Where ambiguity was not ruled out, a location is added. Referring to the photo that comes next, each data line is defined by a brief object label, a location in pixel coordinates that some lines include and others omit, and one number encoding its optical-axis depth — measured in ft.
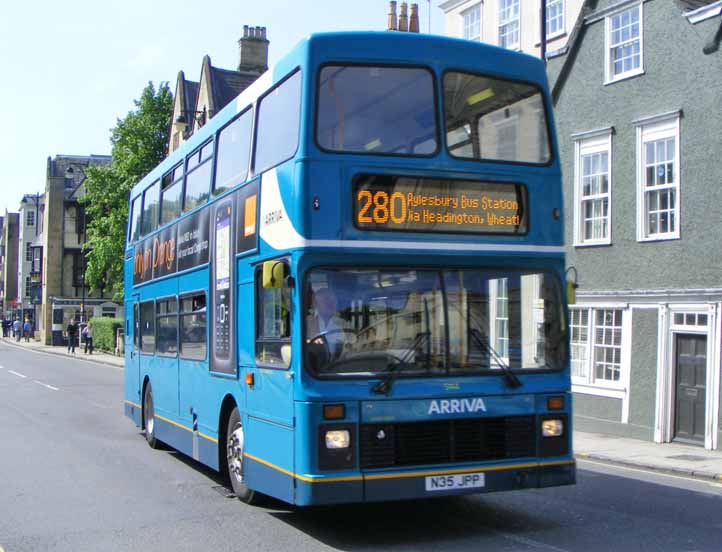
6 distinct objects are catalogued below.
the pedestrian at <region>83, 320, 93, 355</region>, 174.40
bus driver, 25.49
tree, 168.96
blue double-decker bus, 25.57
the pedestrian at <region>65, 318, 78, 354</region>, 178.09
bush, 172.86
